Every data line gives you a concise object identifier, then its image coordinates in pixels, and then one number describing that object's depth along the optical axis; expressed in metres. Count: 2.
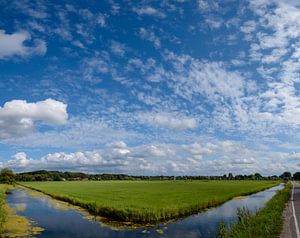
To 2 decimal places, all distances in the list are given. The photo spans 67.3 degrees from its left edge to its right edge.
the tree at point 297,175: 124.44
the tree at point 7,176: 93.06
